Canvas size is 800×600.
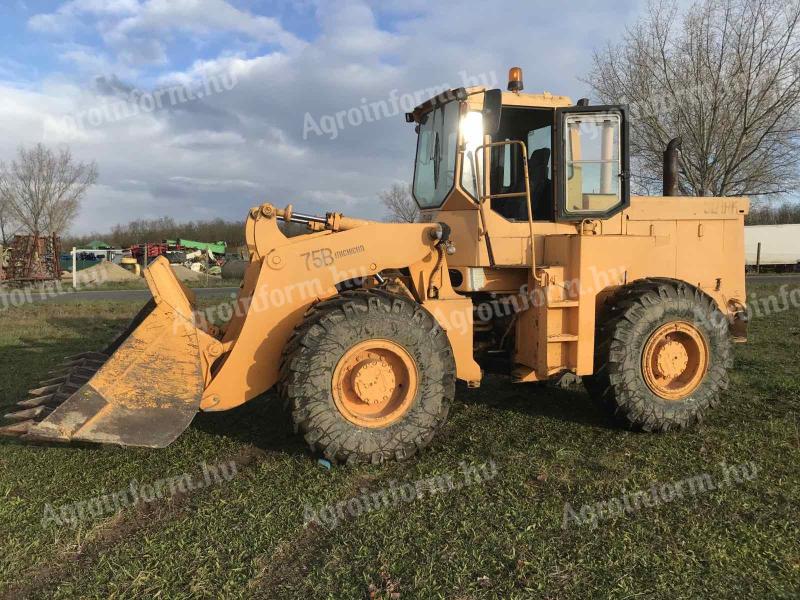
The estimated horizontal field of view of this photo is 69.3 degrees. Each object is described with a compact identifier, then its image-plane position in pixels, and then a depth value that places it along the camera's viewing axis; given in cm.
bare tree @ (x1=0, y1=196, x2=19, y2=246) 4469
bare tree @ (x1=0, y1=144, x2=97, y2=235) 4272
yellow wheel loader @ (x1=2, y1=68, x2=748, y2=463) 408
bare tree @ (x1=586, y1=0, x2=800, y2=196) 1566
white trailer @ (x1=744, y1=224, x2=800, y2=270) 3048
